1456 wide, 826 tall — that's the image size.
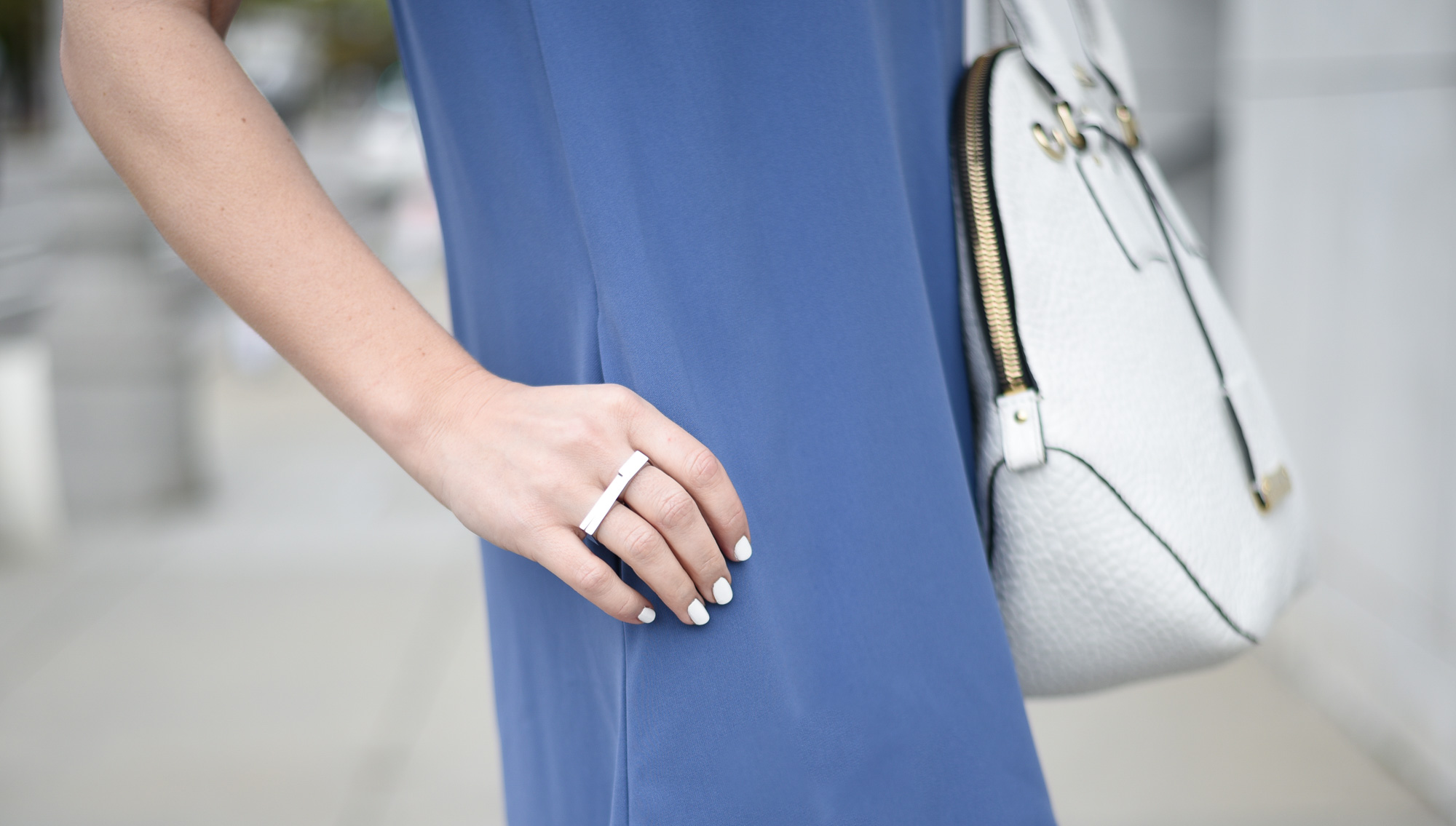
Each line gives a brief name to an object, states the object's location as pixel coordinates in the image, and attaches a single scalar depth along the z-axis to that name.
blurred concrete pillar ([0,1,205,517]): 5.36
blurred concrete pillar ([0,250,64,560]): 4.94
